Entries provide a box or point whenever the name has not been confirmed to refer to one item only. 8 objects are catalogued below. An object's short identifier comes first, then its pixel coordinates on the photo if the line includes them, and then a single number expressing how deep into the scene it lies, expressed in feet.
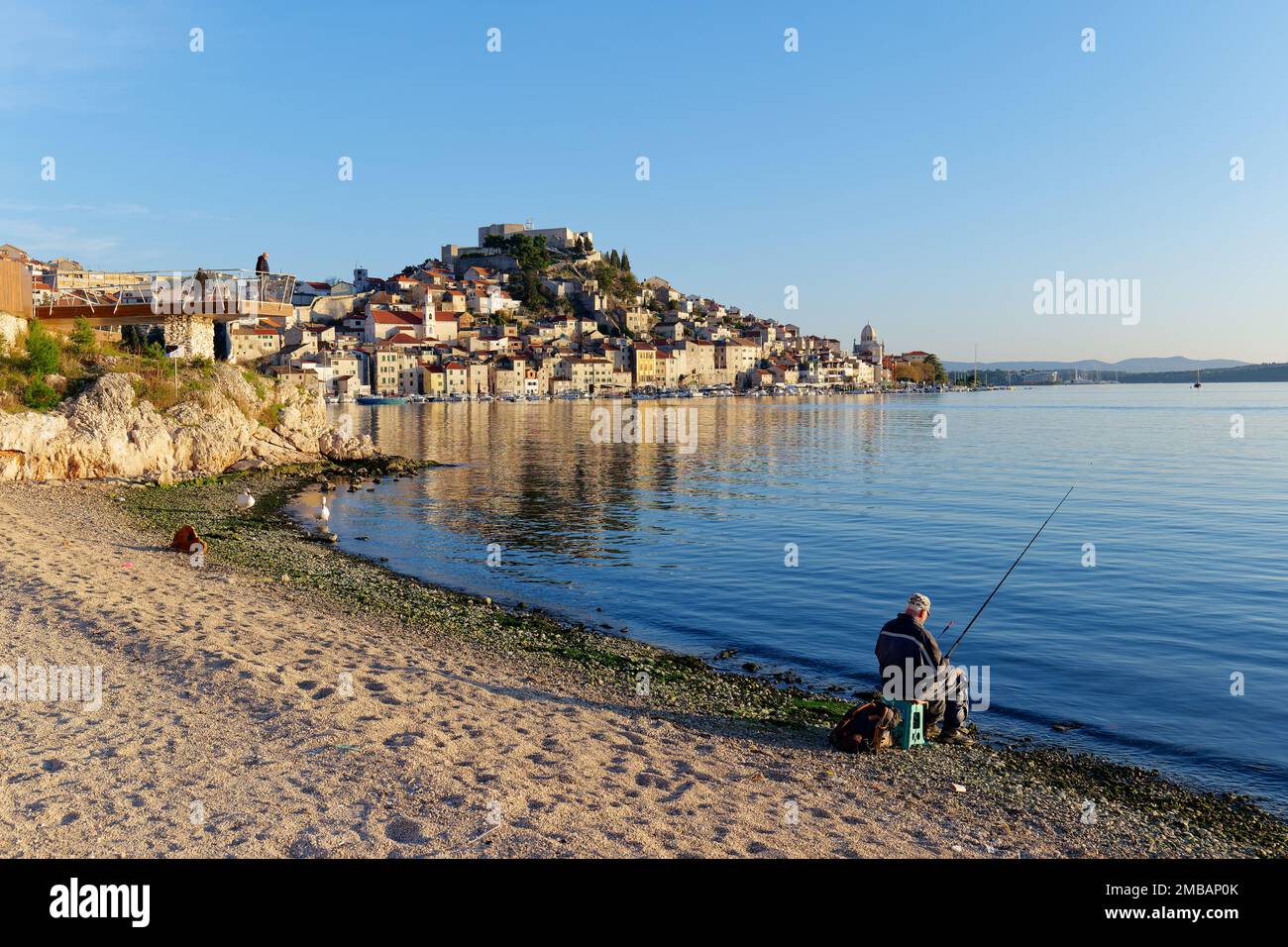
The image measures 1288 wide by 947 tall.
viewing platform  100.38
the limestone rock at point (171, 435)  85.97
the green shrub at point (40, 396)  87.71
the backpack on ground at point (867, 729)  28.96
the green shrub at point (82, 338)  102.12
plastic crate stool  29.17
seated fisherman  28.26
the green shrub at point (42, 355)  91.20
